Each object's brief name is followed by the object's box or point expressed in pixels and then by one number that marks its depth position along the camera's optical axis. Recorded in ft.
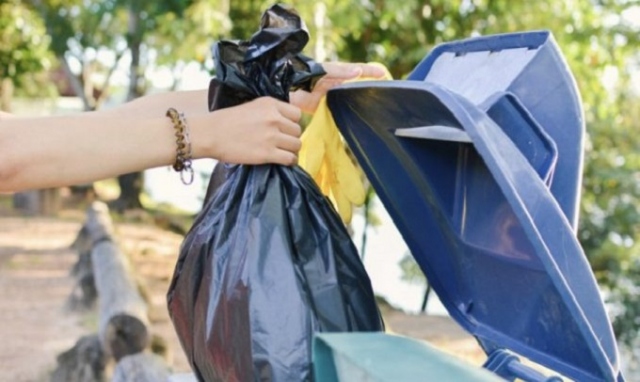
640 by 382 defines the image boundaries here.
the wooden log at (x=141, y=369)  12.63
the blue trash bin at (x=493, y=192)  4.21
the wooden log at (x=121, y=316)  14.62
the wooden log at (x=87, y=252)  24.12
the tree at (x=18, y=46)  53.36
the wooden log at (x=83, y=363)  15.58
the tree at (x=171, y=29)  28.73
